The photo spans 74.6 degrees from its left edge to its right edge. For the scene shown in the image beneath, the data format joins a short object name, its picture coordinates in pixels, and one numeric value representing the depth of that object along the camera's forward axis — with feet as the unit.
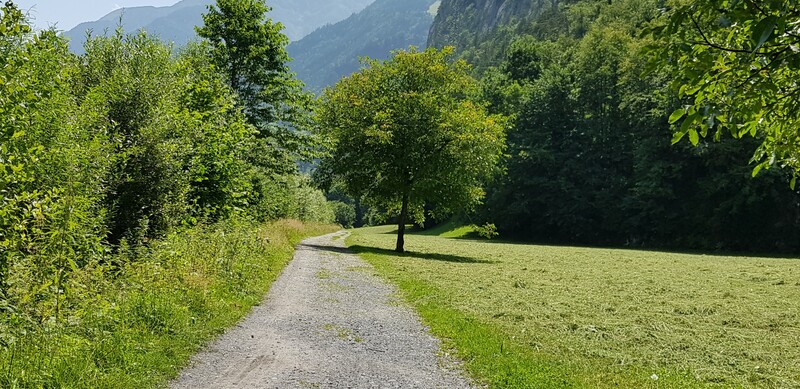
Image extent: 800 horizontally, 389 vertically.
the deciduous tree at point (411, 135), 104.58
